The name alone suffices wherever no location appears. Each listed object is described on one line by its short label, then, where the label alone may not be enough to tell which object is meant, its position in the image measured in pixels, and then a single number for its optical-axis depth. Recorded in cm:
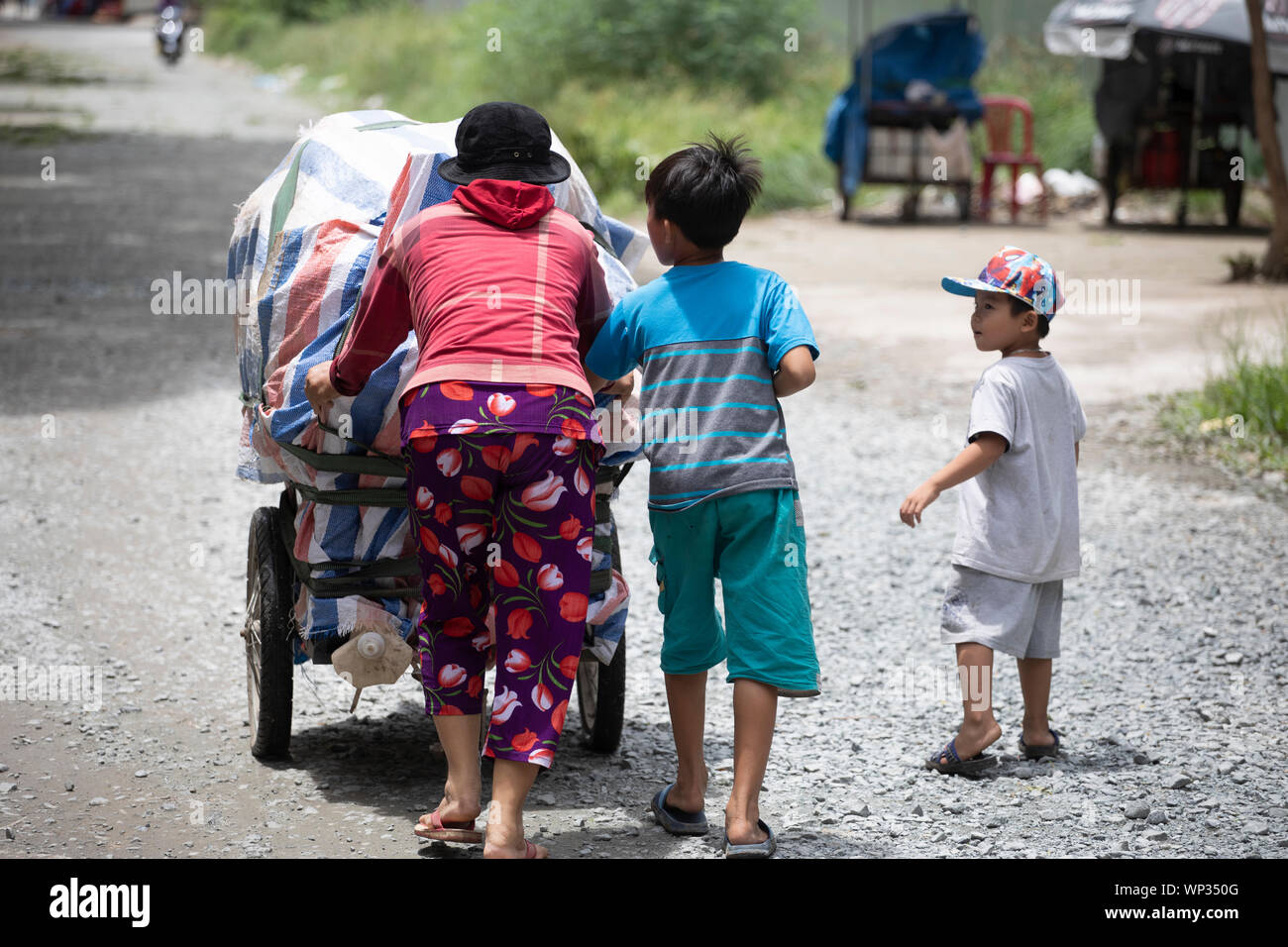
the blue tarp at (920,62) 1611
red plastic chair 1620
